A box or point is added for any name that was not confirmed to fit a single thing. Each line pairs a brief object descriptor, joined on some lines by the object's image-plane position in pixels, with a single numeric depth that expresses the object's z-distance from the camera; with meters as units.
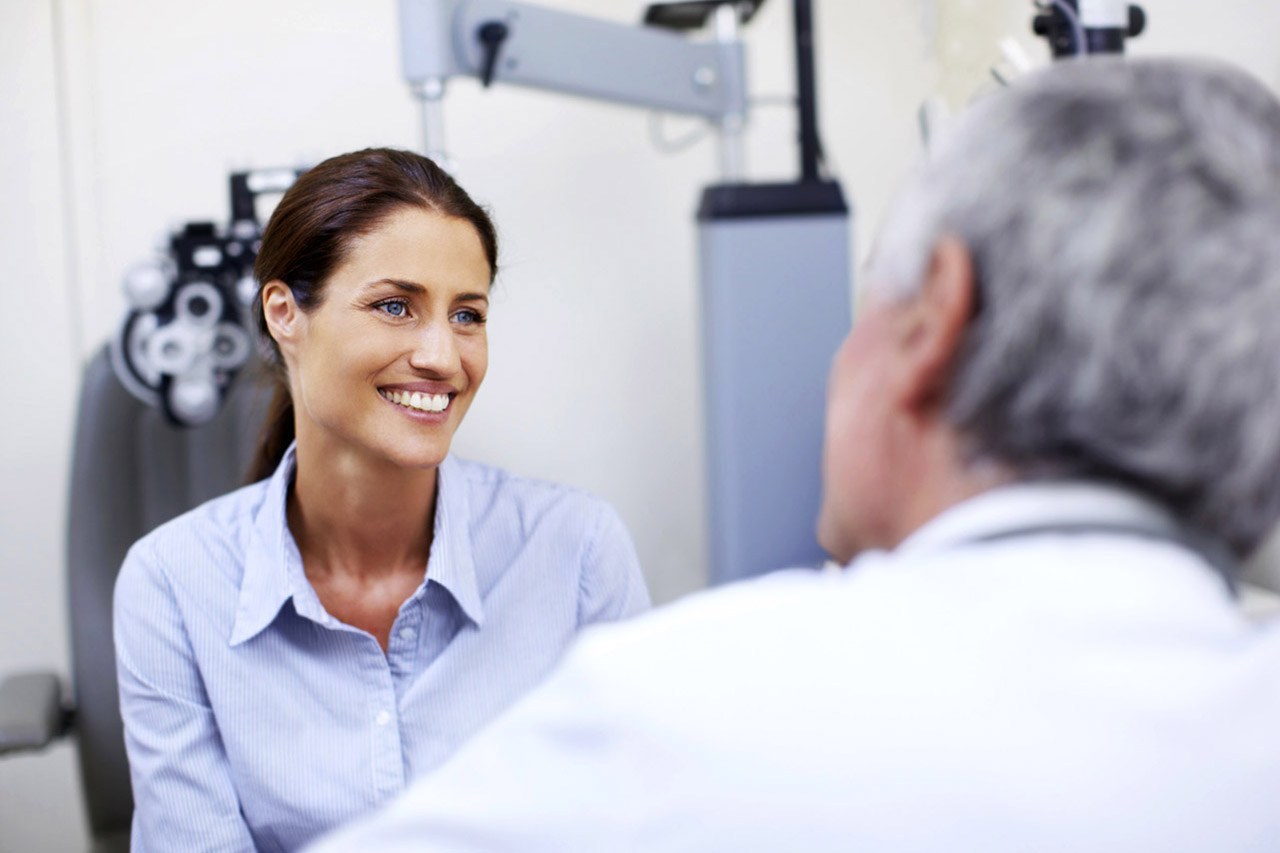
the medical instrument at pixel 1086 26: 1.22
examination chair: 1.39
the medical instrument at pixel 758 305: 1.15
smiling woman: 1.08
